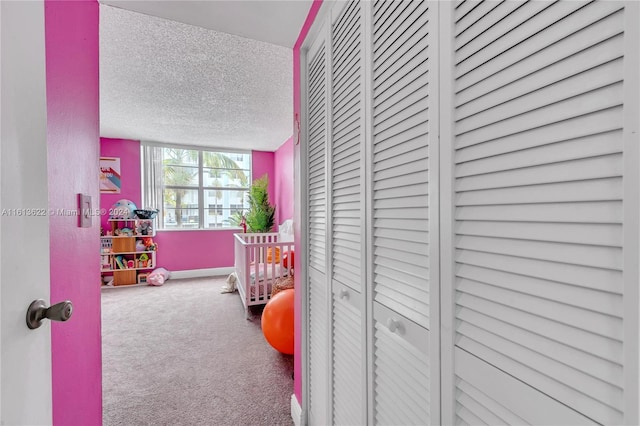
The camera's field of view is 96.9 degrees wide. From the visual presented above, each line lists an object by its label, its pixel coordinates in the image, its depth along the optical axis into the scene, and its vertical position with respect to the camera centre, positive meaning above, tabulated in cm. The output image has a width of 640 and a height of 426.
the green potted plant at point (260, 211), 490 -2
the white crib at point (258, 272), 321 -74
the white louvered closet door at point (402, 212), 69 -1
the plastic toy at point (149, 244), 472 -57
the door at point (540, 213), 37 -1
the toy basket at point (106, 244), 443 -54
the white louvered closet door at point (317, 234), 129 -12
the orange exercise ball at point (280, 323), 217 -87
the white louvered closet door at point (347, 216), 99 -2
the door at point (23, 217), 52 -1
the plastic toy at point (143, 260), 466 -83
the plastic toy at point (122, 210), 458 +0
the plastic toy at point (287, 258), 337 -61
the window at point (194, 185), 496 +47
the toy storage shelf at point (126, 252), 450 -67
